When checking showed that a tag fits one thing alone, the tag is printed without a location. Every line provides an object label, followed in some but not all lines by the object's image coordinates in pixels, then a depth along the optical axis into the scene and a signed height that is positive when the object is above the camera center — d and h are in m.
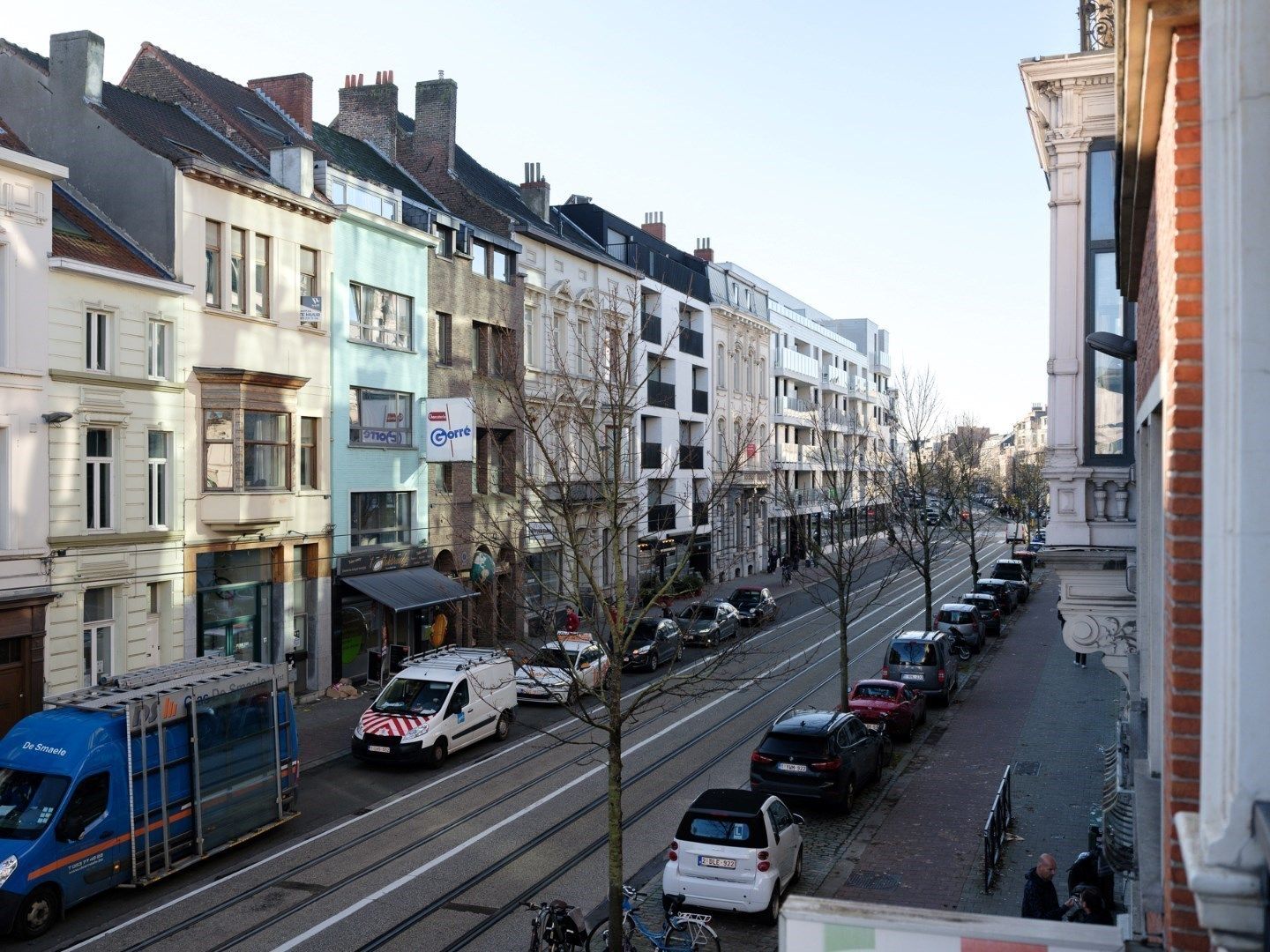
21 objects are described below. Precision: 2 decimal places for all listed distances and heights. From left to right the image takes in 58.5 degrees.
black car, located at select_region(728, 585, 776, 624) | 39.59 -4.57
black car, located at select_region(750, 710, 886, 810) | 17.75 -4.48
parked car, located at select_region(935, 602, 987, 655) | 35.97 -4.67
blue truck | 13.22 -3.91
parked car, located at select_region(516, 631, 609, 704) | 25.35 -4.53
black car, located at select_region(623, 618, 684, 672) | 31.45 -4.78
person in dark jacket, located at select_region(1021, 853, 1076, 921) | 11.72 -4.33
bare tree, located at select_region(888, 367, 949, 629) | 33.16 -0.23
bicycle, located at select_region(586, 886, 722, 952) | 11.99 -4.91
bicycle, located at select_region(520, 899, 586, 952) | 11.49 -4.59
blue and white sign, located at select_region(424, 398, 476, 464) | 32.59 +1.34
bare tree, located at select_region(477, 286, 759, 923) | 13.04 -1.10
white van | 20.86 -4.48
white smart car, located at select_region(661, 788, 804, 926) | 13.42 -4.57
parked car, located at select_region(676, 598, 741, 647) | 34.59 -4.64
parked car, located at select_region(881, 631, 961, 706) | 27.59 -4.54
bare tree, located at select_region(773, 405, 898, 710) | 24.89 -1.31
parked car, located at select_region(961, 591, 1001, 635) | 40.81 -4.77
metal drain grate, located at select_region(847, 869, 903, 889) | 14.90 -5.36
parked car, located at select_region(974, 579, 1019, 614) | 45.81 -4.53
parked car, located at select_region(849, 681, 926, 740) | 23.20 -4.68
